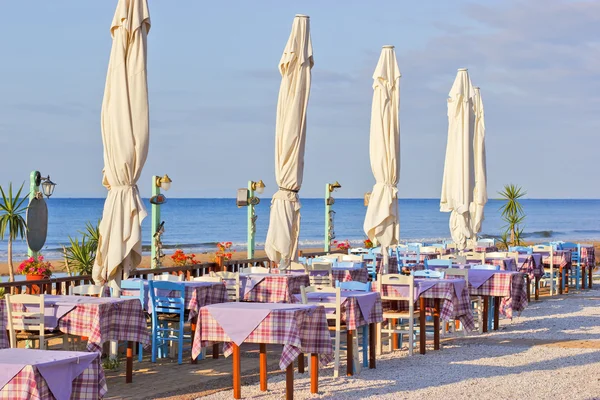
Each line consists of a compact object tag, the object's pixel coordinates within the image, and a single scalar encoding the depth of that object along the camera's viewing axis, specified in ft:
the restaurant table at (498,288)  40.81
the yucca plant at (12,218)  44.55
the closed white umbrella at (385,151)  47.19
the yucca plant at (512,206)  76.79
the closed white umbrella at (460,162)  58.34
